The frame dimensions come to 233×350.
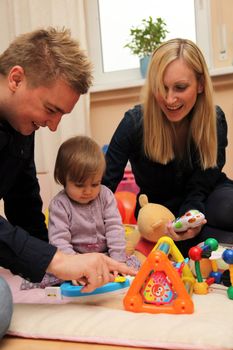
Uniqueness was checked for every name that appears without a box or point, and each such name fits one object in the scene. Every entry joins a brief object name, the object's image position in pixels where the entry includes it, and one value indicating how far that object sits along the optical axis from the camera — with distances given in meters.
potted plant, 2.22
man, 0.88
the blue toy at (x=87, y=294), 1.00
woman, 1.37
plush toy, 1.34
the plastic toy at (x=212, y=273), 1.01
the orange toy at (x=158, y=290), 0.92
